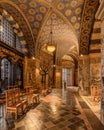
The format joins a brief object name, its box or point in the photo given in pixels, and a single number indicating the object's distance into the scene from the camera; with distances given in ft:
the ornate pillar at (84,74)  23.54
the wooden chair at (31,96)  16.63
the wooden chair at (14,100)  11.13
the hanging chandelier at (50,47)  19.28
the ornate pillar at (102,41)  8.59
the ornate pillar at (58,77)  41.67
